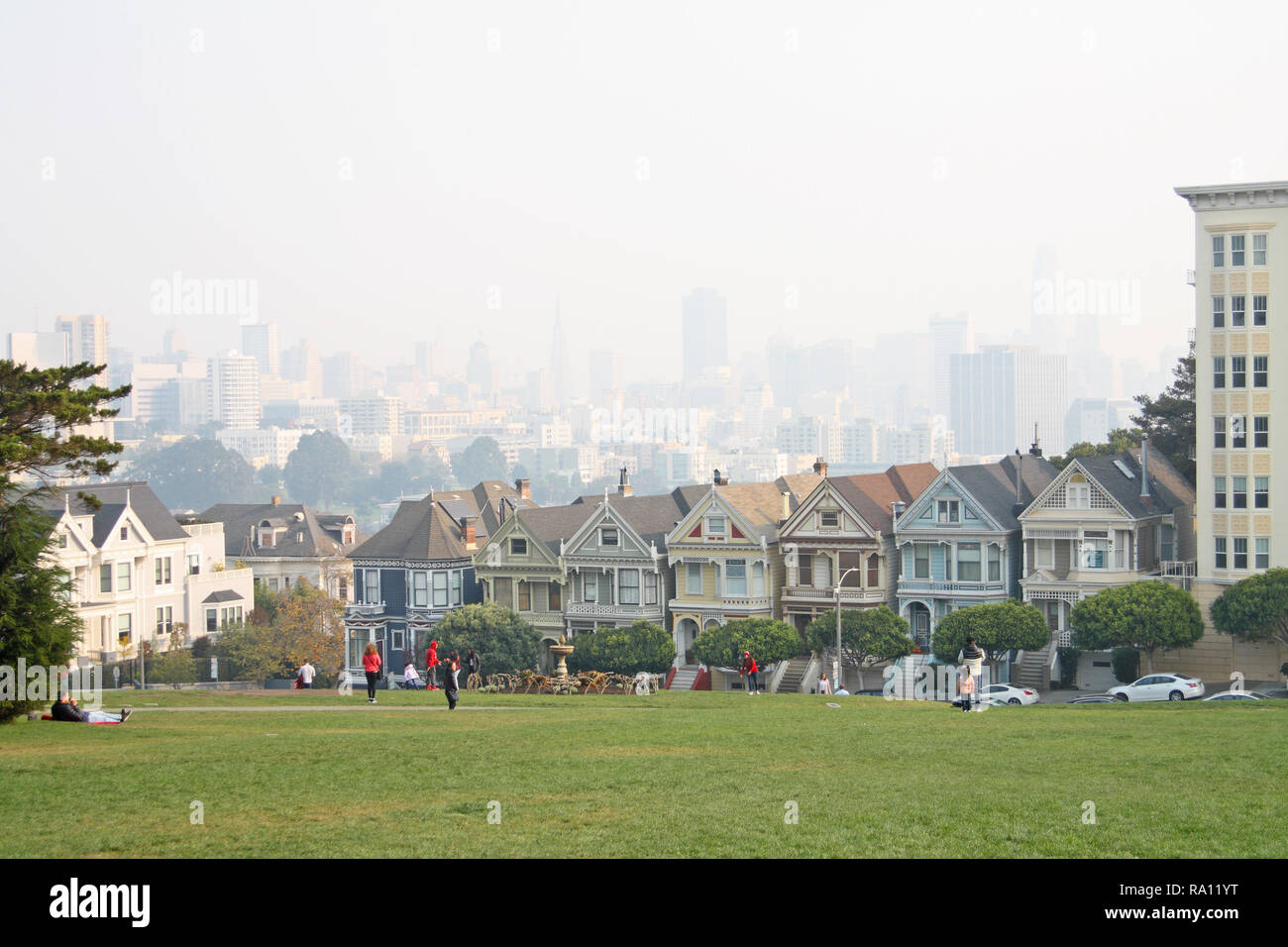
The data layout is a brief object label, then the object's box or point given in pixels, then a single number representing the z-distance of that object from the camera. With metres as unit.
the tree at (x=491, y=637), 72.19
